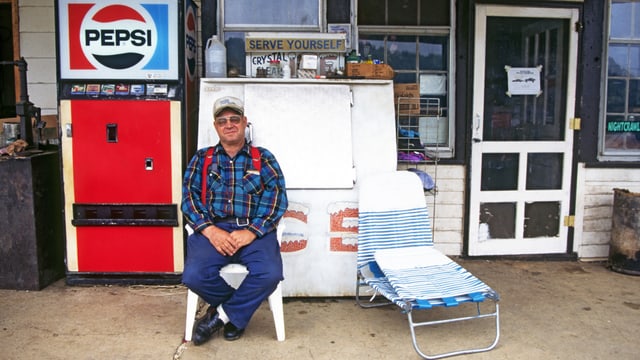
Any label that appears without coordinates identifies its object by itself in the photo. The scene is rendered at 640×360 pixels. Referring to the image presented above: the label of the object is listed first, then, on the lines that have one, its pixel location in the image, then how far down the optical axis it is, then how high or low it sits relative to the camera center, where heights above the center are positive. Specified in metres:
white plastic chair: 3.24 -1.01
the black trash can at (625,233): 4.60 -0.83
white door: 4.82 -0.02
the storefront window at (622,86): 4.89 +0.38
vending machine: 3.97 +0.03
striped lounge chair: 3.40 -0.71
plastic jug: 4.03 +0.49
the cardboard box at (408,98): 4.44 +0.25
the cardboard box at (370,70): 4.06 +0.42
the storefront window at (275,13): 4.67 +0.94
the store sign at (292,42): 4.16 +0.63
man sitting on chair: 3.19 -0.54
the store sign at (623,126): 4.99 +0.04
